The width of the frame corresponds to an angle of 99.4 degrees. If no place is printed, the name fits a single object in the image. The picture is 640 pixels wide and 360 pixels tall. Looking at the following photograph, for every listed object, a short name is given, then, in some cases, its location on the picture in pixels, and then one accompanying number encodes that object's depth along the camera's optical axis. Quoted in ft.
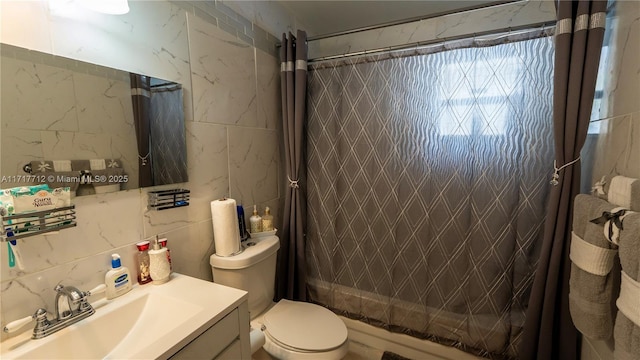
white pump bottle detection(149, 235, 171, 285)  3.47
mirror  2.50
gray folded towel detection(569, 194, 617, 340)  2.72
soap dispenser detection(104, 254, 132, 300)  3.11
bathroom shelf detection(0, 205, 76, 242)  2.29
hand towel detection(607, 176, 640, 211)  2.60
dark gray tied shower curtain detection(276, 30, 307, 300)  5.62
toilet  4.05
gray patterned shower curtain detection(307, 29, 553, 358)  4.49
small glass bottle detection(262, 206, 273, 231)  5.21
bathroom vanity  2.41
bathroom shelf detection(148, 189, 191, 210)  3.61
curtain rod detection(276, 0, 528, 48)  4.35
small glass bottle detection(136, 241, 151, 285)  3.49
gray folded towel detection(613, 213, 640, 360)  2.11
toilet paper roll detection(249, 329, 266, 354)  3.87
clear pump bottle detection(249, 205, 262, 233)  5.08
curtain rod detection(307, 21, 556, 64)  4.25
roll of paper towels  4.17
